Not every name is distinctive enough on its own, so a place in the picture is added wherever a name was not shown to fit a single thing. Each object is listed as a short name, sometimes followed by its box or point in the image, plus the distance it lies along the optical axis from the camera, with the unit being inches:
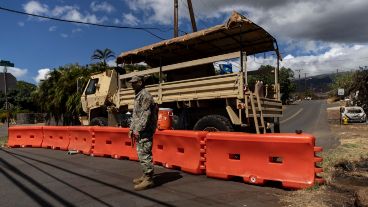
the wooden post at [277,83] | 467.8
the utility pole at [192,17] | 922.6
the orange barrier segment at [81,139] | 469.4
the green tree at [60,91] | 1218.0
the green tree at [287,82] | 3454.2
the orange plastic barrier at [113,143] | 414.6
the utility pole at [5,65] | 677.9
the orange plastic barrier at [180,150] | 325.1
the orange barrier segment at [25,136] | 577.9
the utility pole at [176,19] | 933.2
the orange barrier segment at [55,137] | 524.1
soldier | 286.0
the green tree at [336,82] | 4168.3
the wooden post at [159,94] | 470.3
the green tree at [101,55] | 2113.7
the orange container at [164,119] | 387.9
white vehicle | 1411.2
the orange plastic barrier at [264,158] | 266.5
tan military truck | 402.3
